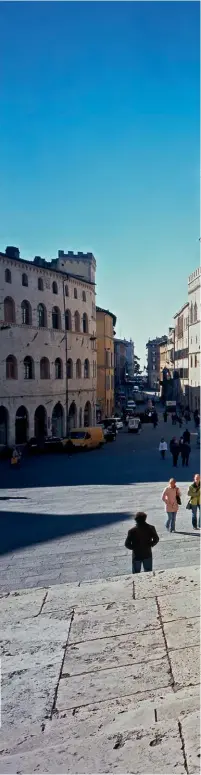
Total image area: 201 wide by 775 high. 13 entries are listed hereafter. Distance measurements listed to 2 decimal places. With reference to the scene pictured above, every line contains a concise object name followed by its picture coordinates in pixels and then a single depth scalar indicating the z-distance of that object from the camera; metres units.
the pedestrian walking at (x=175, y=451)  24.69
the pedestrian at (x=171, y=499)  11.67
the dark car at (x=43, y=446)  32.38
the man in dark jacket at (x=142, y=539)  8.23
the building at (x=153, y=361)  156.50
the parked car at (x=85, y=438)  32.94
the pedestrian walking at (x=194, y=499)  12.20
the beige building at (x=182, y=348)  79.88
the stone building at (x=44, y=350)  35.12
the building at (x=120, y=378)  105.88
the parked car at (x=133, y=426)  45.41
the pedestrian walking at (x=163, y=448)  27.47
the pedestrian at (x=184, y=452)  24.69
